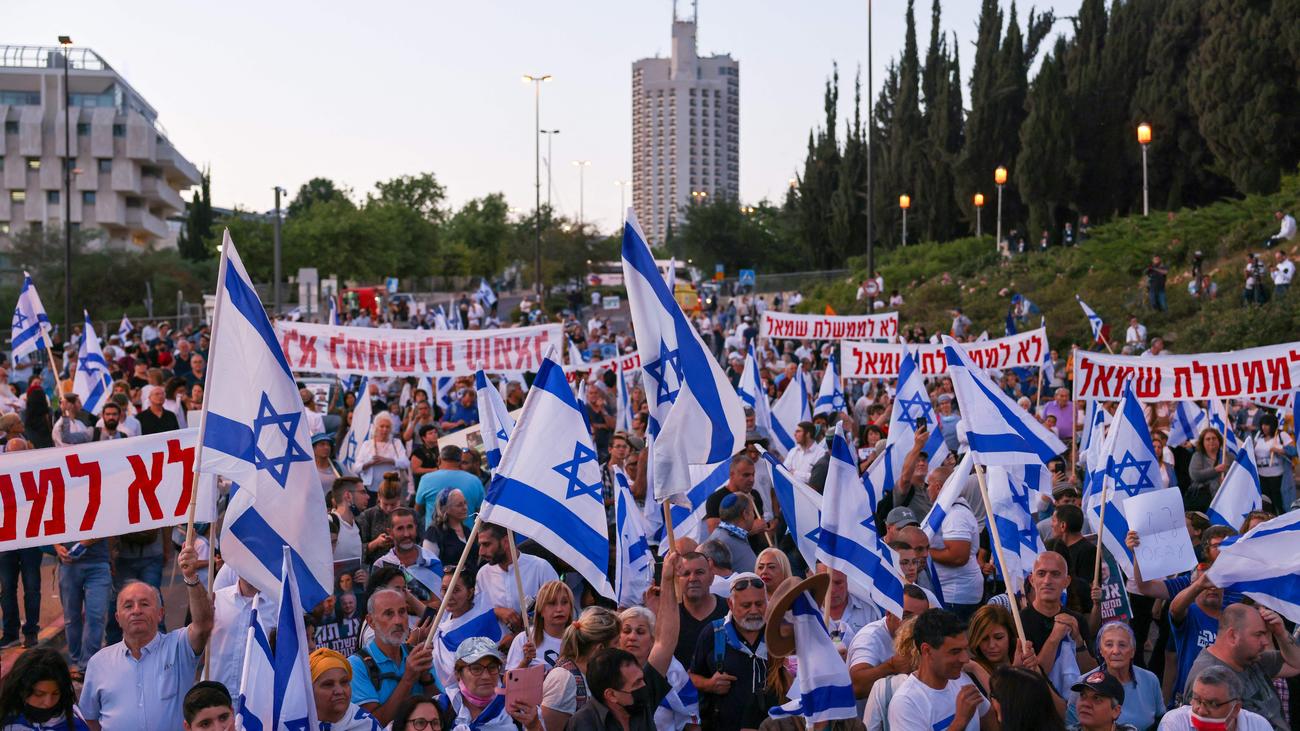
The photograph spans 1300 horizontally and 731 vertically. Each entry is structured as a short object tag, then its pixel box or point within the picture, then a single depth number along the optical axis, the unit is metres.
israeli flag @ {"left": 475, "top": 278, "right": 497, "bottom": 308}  35.12
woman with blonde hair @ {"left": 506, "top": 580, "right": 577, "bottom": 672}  6.75
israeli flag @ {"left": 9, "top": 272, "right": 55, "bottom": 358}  17.91
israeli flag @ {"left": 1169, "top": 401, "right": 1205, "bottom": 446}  14.12
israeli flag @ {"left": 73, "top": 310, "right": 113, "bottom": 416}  16.89
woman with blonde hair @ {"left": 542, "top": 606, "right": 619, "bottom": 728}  5.87
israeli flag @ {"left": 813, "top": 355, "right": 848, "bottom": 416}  17.24
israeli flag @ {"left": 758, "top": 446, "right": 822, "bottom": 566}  8.16
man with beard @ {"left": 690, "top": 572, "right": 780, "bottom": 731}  6.25
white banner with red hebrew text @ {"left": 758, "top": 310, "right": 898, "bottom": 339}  20.77
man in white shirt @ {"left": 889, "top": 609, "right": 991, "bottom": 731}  5.50
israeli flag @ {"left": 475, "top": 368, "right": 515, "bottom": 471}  9.06
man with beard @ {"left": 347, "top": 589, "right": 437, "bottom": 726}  6.16
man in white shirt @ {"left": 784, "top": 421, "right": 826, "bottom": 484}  12.20
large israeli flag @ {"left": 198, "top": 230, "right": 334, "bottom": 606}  6.29
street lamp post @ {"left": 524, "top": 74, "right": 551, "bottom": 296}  53.38
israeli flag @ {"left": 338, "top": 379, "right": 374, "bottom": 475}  14.59
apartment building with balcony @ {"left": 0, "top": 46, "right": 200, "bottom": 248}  81.75
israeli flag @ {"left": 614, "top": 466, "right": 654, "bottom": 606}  8.38
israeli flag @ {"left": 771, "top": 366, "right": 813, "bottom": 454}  14.95
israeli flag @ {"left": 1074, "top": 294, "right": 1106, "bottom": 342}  18.45
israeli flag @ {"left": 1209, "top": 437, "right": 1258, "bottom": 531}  9.52
